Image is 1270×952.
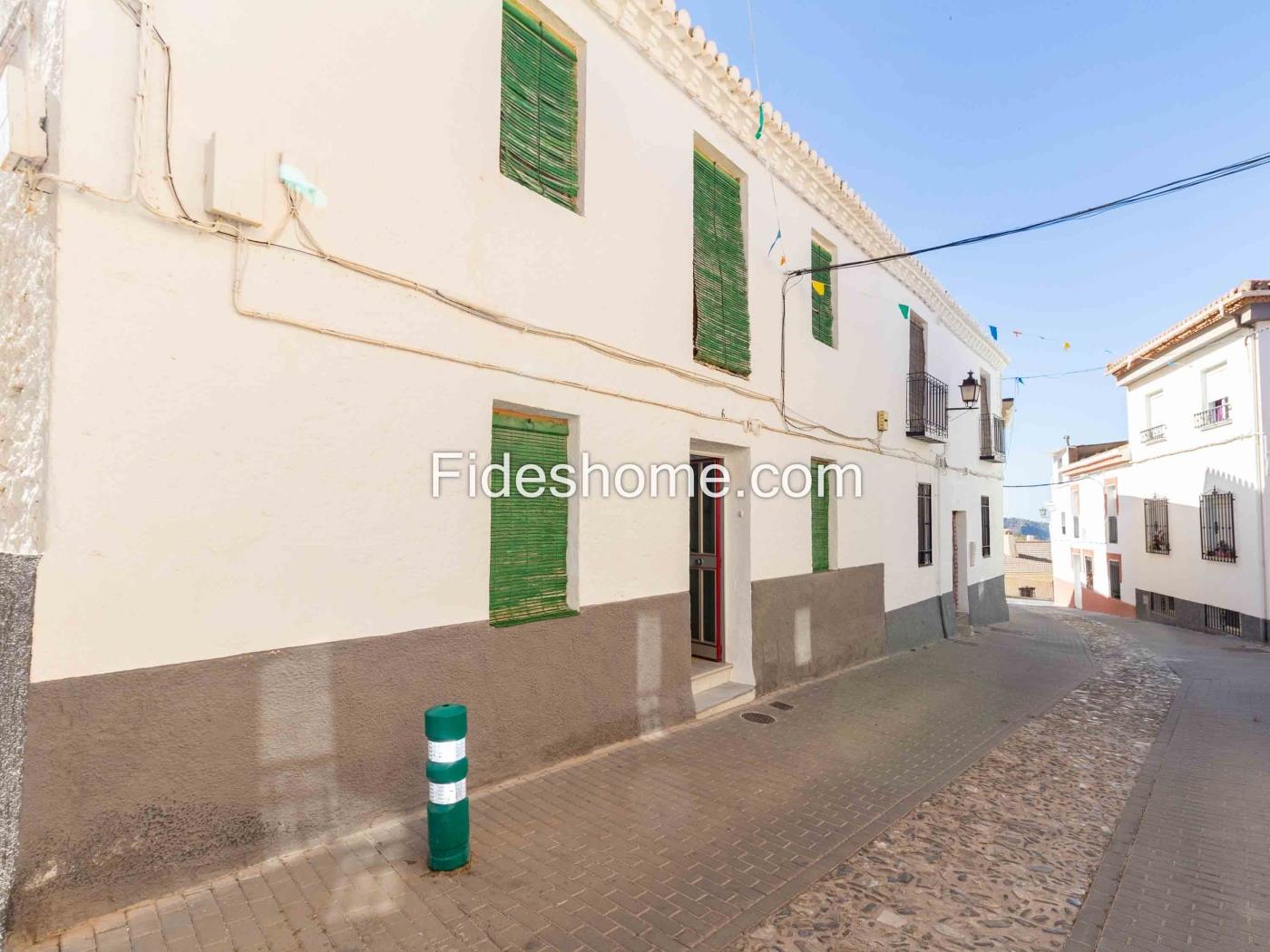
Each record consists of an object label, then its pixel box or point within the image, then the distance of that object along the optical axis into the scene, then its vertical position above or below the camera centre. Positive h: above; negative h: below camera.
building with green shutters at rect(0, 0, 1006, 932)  3.03 +0.70
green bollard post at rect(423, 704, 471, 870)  3.42 -1.44
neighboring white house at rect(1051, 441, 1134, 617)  22.61 -0.62
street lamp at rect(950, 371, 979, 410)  12.01 +2.29
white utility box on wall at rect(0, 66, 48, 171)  2.93 +1.76
